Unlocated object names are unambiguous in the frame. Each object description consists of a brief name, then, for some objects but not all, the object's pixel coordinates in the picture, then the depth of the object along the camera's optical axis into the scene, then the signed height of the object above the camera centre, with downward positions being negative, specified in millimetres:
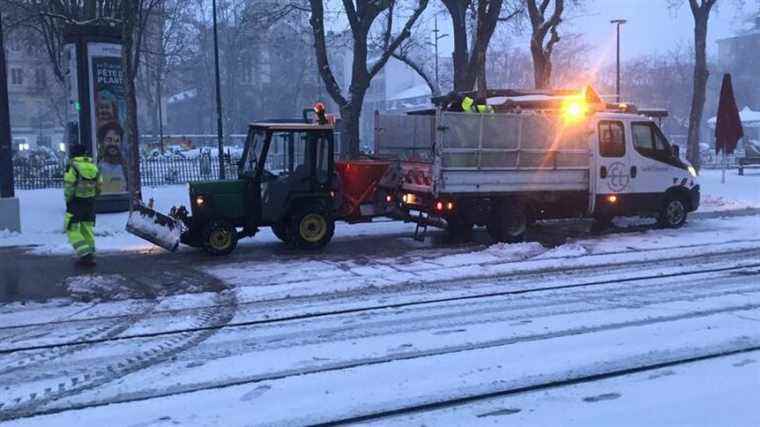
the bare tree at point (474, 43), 19484 +3104
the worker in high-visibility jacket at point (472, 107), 13312 +787
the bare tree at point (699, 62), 26484 +3005
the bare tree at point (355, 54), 20234 +2739
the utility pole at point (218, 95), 23812 +2053
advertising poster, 17278 +983
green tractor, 11891 -737
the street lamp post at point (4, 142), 14258 +318
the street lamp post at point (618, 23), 37159 +6301
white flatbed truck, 12844 -291
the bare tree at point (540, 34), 23500 +3637
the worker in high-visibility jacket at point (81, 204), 11172 -693
